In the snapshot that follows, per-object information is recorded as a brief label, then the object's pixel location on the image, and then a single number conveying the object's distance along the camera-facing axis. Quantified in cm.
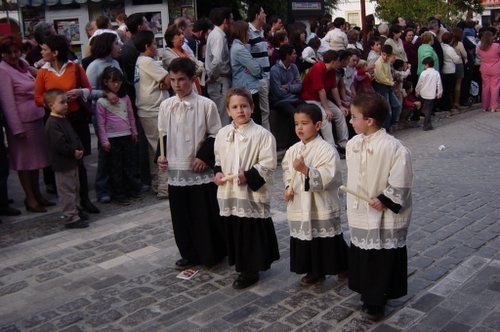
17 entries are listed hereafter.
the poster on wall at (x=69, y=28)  1343
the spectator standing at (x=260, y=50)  905
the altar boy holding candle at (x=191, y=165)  509
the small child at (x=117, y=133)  722
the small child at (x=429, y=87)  1202
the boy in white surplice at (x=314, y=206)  448
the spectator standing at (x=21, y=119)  691
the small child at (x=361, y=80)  1076
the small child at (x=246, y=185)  465
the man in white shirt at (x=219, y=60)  865
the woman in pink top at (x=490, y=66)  1384
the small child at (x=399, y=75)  1172
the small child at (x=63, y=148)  642
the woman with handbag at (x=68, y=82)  691
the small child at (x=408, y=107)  1232
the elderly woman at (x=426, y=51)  1274
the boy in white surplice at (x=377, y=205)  397
